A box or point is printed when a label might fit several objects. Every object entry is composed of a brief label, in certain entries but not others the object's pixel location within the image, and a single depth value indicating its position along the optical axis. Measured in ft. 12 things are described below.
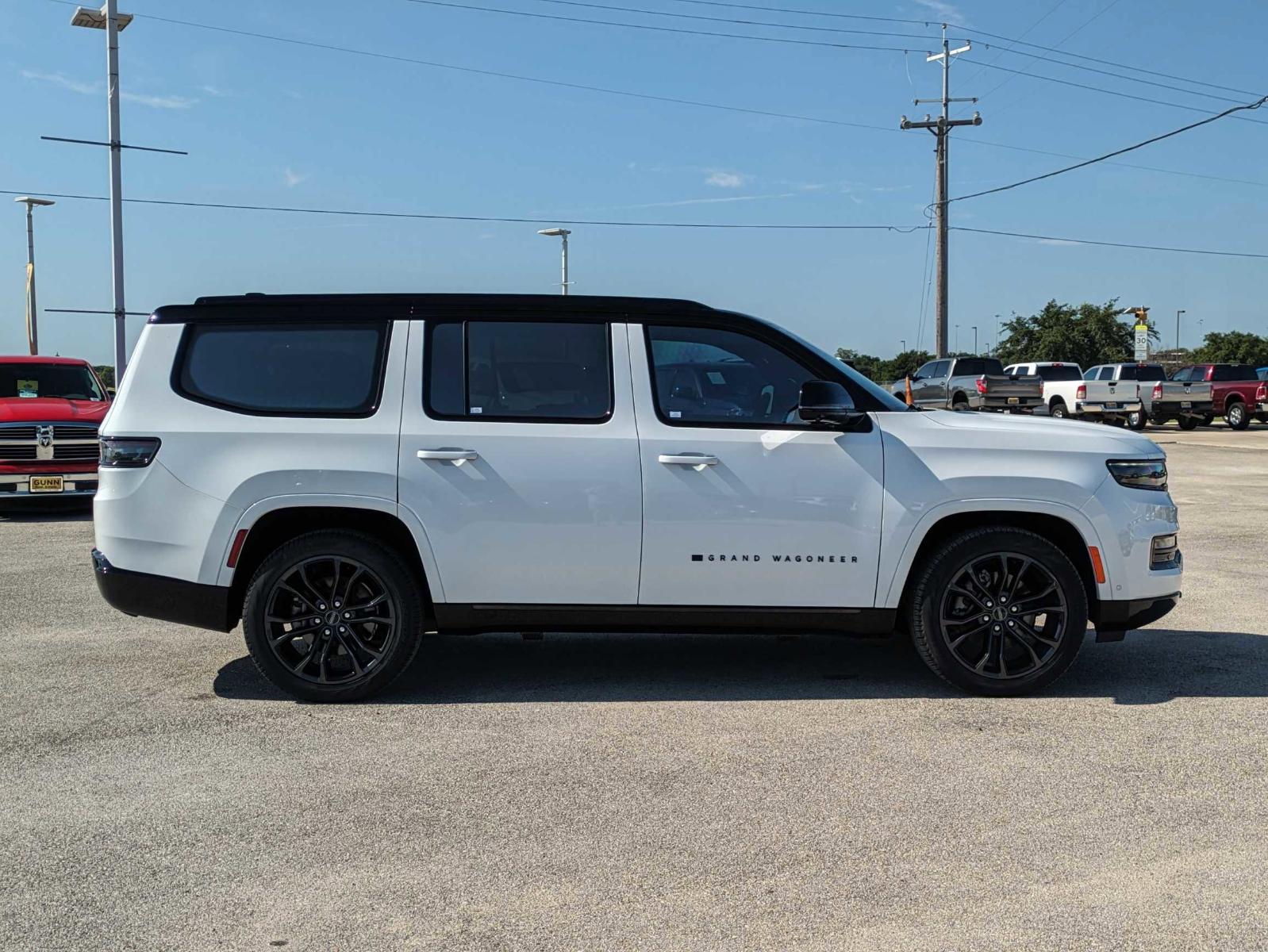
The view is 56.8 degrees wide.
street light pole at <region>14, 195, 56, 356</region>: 121.39
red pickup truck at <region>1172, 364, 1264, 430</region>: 112.06
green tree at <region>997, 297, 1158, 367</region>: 283.18
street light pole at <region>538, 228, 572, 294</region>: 147.95
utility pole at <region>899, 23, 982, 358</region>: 128.47
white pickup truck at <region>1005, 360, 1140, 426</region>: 105.09
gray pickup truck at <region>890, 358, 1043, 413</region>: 109.60
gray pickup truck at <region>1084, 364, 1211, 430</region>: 110.93
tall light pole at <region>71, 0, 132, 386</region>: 71.05
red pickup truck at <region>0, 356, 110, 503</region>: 42.34
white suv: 17.88
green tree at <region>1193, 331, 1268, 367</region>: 301.22
